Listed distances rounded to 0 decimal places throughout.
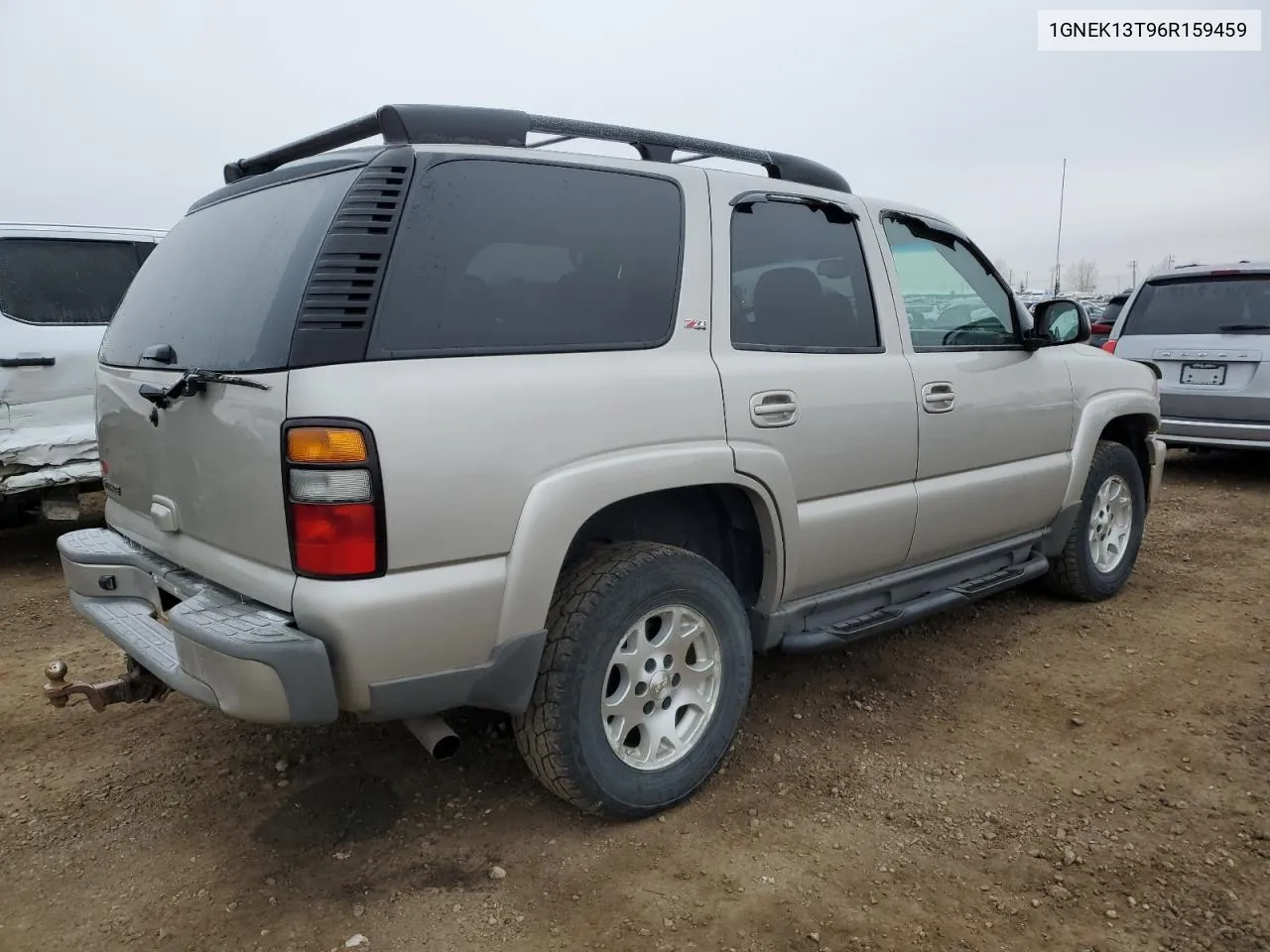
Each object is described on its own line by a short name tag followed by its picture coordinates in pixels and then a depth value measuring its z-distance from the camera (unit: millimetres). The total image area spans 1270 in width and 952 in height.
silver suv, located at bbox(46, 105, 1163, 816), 2178
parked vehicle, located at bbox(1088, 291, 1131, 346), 9826
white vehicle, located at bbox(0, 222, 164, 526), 5219
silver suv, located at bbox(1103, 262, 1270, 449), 7082
